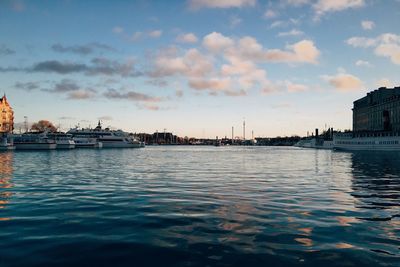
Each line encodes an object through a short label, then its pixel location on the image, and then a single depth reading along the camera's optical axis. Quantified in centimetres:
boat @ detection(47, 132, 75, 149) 14023
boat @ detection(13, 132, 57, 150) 12950
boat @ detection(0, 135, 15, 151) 12481
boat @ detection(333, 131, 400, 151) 12232
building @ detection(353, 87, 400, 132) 16250
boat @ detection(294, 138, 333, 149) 18908
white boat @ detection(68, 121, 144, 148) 16850
